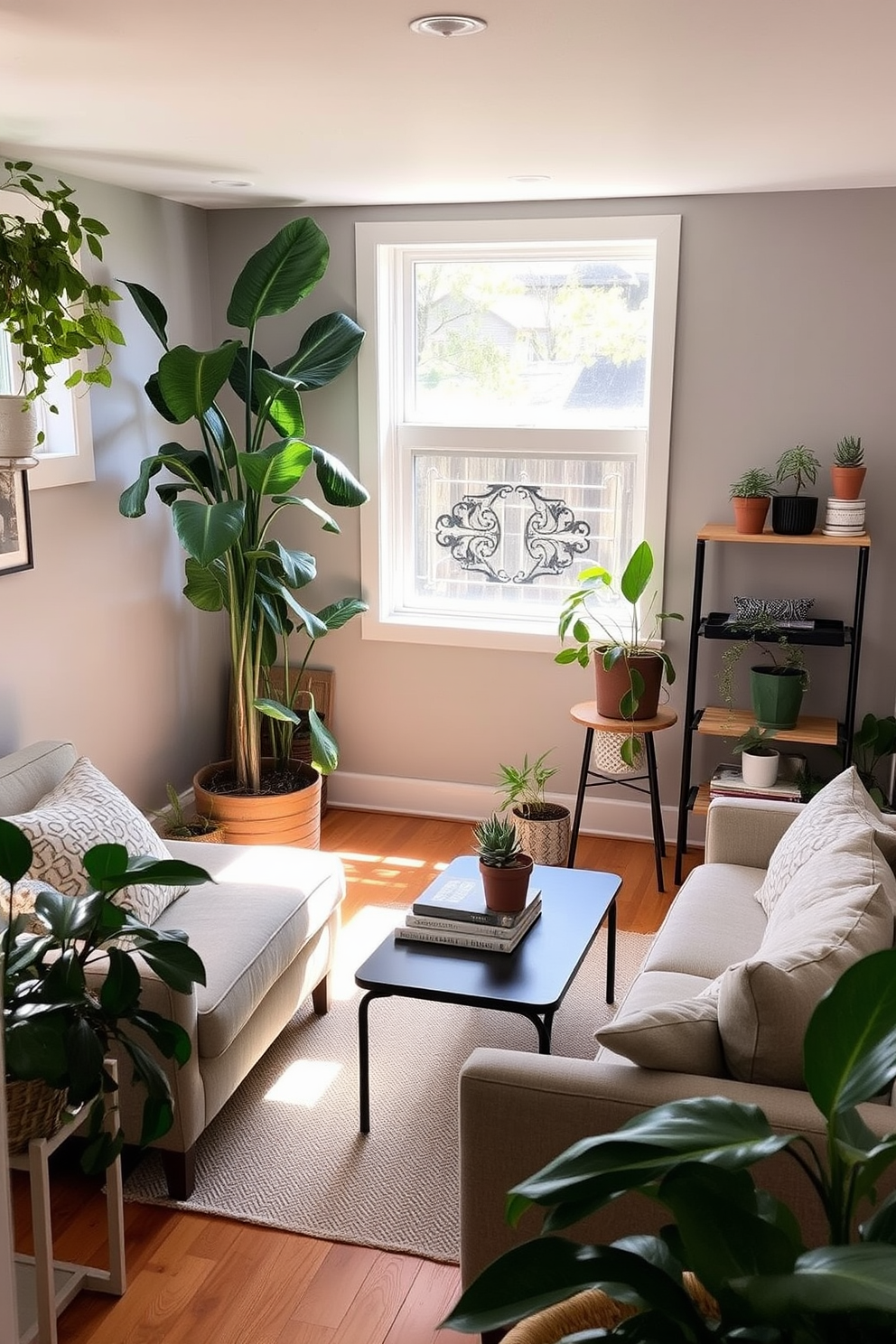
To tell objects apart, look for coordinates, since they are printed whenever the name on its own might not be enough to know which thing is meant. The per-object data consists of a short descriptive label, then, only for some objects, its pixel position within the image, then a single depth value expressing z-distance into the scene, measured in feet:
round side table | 13.53
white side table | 6.90
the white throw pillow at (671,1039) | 6.53
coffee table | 8.68
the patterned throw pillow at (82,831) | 8.84
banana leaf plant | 12.28
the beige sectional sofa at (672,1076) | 6.38
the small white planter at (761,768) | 13.21
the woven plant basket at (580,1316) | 4.72
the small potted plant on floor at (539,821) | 14.03
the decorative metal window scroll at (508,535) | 15.15
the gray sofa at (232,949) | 8.46
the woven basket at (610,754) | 14.07
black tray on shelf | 12.92
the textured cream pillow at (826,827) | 8.84
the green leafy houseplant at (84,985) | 6.73
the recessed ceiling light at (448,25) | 6.65
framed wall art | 11.35
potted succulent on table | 9.57
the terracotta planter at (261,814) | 13.37
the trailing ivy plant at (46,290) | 8.41
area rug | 8.42
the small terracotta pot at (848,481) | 12.77
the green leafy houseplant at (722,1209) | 3.66
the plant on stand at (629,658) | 13.48
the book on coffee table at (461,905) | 9.54
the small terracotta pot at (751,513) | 13.15
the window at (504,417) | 14.32
